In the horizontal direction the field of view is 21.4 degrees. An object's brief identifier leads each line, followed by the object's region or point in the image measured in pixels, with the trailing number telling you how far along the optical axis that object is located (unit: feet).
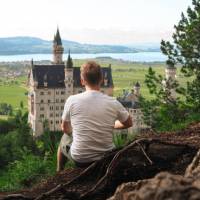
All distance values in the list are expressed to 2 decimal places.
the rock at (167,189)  6.93
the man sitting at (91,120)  17.04
